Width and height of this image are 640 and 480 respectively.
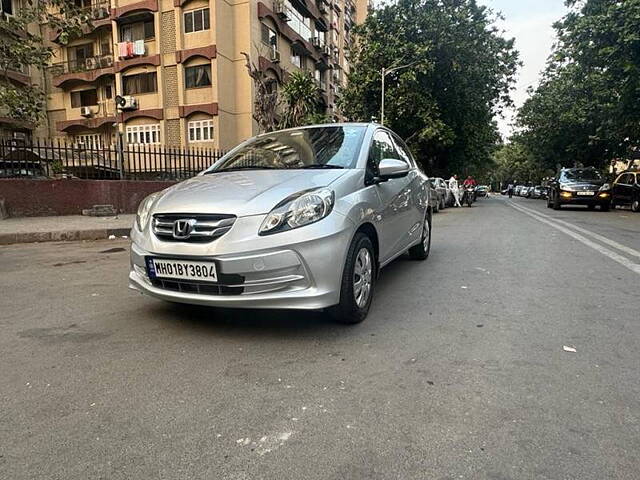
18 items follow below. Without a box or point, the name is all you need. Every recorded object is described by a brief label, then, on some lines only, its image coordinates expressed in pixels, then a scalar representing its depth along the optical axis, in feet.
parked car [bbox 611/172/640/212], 57.57
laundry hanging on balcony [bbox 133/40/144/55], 84.38
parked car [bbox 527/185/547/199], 141.79
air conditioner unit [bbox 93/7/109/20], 87.35
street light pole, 79.97
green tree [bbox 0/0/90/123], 25.94
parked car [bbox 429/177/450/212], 61.28
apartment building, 81.10
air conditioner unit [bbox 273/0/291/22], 89.92
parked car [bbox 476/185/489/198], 177.33
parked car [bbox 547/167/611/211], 58.23
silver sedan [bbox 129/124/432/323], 10.27
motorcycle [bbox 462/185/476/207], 82.48
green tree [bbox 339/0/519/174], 82.23
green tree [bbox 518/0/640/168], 50.34
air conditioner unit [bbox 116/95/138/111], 86.07
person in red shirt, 83.25
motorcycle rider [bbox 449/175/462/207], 77.36
